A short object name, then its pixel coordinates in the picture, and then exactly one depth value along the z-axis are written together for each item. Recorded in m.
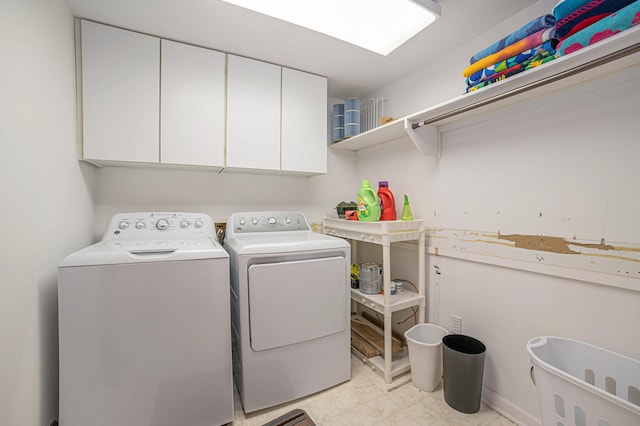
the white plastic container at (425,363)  1.60
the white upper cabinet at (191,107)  1.47
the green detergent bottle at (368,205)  1.91
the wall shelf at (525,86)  0.91
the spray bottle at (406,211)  1.92
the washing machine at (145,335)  1.10
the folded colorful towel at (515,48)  1.06
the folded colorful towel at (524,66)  1.08
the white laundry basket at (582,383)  0.86
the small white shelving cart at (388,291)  1.70
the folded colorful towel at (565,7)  0.92
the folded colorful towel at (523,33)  1.06
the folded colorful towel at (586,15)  0.90
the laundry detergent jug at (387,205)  1.96
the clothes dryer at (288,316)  1.43
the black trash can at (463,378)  1.40
